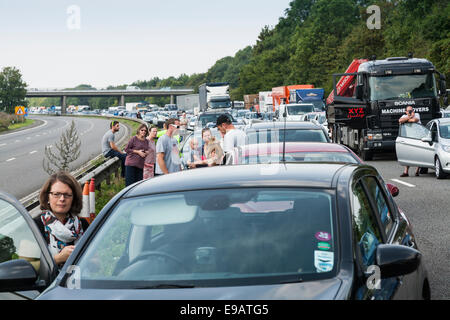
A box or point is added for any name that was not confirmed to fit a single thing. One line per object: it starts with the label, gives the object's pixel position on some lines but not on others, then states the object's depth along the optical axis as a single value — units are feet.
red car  30.45
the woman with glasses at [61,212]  18.01
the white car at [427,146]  58.44
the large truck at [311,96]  170.91
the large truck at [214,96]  193.77
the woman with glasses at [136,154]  47.93
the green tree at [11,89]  345.92
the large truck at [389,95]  80.33
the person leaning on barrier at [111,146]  58.95
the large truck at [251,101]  339.98
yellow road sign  245.57
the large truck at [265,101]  226.38
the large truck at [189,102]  285.43
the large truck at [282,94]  190.68
